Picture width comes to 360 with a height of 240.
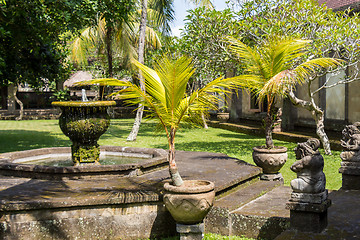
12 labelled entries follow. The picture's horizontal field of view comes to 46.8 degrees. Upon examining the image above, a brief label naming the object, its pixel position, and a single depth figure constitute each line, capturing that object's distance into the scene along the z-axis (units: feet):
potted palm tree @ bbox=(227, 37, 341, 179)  24.58
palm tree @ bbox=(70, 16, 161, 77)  66.95
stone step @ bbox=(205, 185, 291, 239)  17.65
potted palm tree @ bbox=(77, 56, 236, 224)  16.67
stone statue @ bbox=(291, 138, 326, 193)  15.39
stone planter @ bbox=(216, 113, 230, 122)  75.46
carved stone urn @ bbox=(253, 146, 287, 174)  24.67
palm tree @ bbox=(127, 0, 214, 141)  50.37
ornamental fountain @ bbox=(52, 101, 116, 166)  24.46
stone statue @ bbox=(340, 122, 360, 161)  23.89
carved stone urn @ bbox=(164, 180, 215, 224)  16.46
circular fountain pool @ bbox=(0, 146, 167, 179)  22.43
